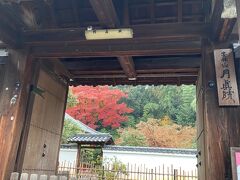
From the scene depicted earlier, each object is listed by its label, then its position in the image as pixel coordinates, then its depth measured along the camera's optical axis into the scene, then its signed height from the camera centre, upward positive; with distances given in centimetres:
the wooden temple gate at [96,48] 262 +161
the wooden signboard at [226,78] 262 +105
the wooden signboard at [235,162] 229 -7
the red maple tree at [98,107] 1822 +389
